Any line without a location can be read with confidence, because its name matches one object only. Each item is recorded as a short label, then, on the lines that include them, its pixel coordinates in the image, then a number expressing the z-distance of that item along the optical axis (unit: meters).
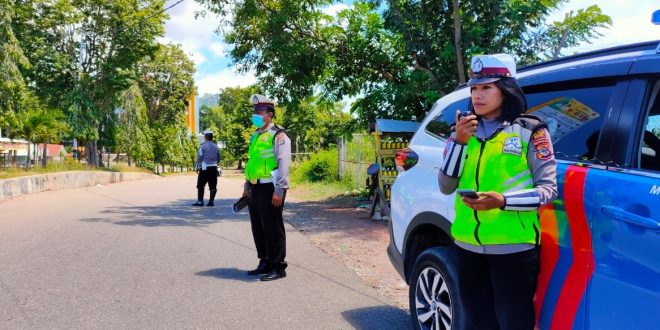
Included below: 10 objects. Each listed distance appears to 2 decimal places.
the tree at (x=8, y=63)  16.94
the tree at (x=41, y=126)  23.66
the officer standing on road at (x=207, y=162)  13.45
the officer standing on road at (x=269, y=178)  5.67
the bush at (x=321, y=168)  23.42
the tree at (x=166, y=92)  46.38
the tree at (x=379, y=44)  10.61
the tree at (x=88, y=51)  28.00
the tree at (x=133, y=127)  34.34
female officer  2.53
